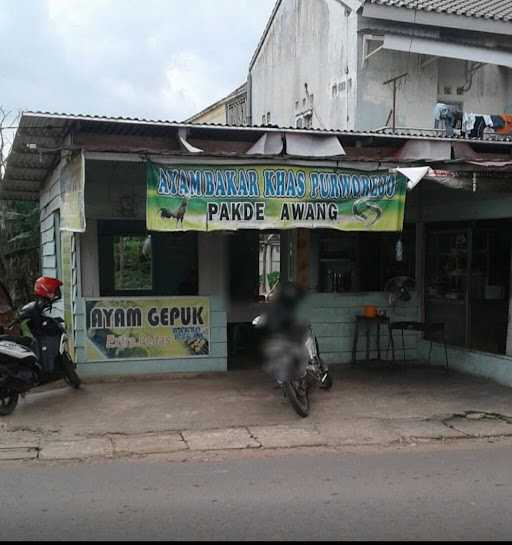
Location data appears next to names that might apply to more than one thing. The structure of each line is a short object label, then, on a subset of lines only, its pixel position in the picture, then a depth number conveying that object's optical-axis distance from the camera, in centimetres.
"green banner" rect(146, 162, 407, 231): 743
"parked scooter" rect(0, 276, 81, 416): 686
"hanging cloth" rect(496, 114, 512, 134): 1270
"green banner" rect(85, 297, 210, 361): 873
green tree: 1523
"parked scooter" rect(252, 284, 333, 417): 706
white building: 1395
